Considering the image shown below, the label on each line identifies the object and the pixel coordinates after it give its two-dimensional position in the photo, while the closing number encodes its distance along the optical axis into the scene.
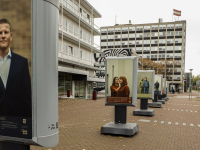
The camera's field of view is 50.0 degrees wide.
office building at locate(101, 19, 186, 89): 87.31
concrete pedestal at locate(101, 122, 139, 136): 7.83
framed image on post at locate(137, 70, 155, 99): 13.61
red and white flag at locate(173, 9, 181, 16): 83.69
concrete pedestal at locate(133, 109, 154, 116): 13.18
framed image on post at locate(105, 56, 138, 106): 8.03
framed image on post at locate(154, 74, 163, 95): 19.94
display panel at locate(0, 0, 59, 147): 3.01
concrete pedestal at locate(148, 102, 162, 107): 19.45
